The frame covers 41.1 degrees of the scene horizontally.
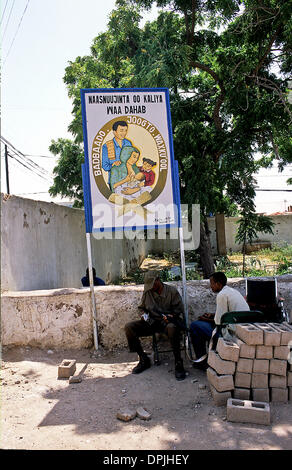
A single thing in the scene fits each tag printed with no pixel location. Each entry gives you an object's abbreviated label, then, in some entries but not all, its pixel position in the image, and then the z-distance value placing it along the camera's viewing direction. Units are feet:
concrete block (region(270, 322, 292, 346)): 12.09
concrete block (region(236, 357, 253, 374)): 12.30
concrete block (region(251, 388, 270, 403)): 12.26
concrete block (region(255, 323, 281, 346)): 12.10
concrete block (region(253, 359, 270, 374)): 12.32
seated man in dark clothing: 15.02
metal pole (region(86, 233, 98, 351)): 17.03
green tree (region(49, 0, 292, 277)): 27.14
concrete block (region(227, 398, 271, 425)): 10.85
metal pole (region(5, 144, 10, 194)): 52.29
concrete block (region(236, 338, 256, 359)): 12.30
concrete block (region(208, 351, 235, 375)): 12.28
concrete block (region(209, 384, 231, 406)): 12.17
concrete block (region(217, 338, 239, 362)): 12.23
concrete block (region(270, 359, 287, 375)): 12.28
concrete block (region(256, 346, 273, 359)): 12.33
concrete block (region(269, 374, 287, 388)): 12.33
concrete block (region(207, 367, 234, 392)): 12.16
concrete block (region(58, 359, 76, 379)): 14.79
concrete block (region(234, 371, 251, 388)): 12.32
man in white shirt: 14.33
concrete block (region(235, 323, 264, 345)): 12.14
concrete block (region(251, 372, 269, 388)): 12.31
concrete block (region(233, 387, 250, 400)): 12.26
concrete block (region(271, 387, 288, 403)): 12.34
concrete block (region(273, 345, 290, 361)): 12.28
